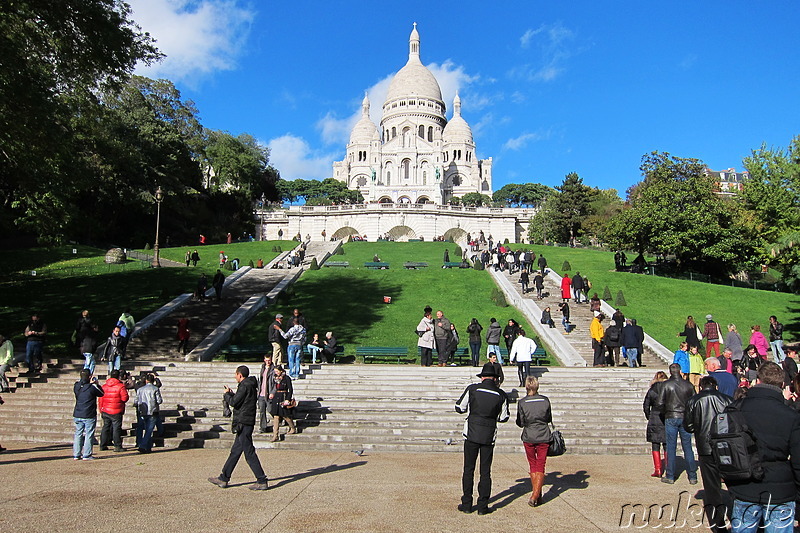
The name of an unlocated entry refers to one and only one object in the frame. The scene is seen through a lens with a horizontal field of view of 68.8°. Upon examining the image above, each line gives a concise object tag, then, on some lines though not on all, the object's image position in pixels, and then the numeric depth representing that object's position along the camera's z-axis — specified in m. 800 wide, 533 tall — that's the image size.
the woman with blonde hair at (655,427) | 8.17
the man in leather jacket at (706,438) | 4.70
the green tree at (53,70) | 15.66
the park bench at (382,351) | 17.08
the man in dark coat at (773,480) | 4.12
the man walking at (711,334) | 16.41
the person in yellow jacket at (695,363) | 12.77
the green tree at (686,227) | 34.34
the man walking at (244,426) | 7.00
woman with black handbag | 6.68
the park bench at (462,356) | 17.25
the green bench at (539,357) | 17.09
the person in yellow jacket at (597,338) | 16.36
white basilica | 104.50
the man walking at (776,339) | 16.25
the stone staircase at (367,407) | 10.73
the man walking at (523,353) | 13.34
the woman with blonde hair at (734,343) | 14.77
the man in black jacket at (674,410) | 7.86
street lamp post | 29.77
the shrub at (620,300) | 24.34
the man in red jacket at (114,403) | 9.98
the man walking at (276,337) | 13.91
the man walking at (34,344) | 14.27
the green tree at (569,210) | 59.62
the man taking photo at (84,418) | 9.31
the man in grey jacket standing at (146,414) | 9.98
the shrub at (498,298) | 24.53
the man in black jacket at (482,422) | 6.36
